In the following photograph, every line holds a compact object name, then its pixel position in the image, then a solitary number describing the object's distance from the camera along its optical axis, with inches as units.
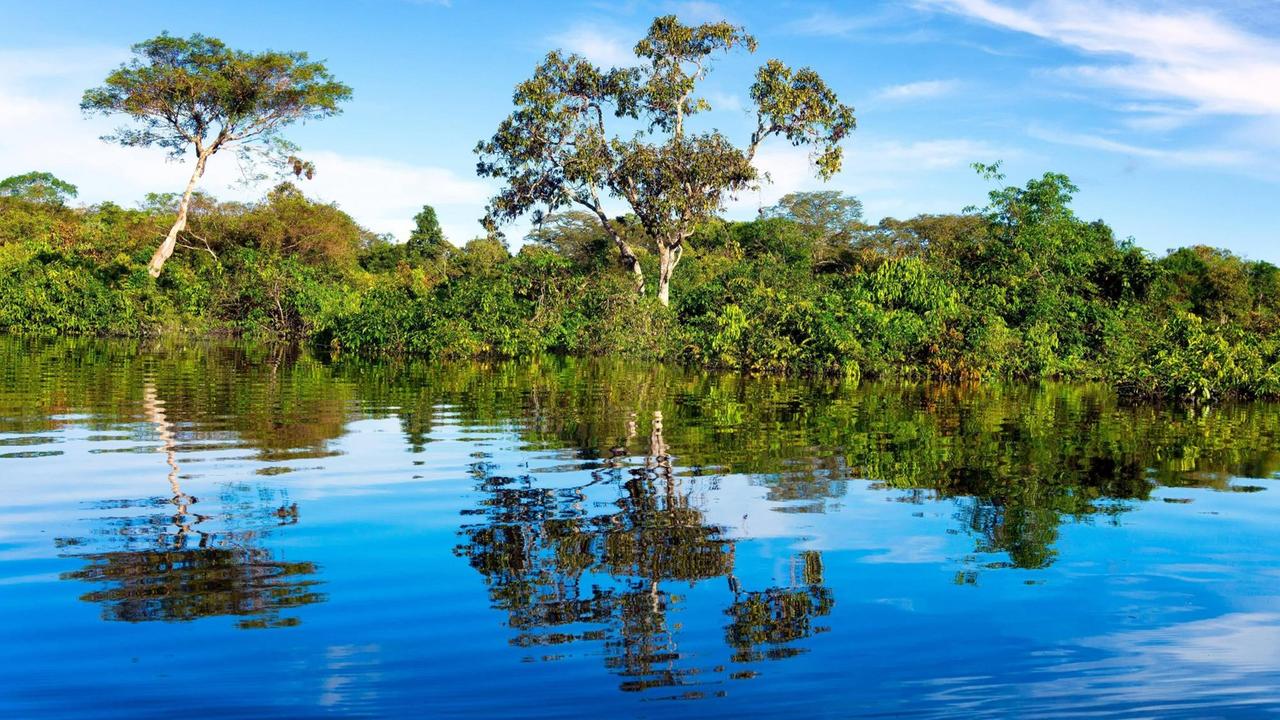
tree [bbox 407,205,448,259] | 2190.0
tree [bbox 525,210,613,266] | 2304.4
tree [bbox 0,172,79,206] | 2197.3
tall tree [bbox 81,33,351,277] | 1414.9
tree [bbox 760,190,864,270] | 2308.1
